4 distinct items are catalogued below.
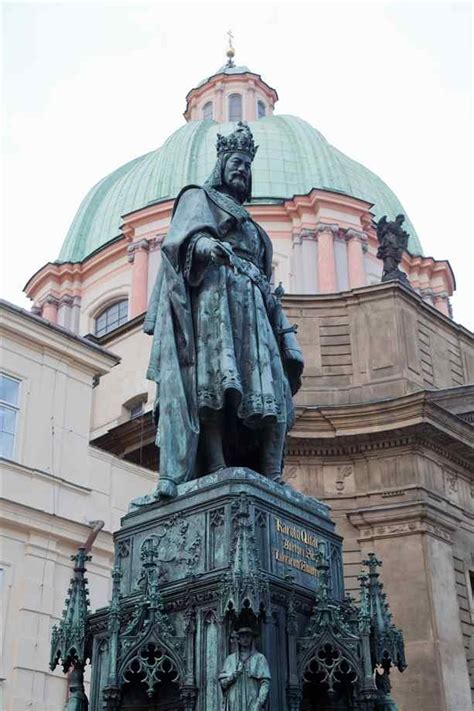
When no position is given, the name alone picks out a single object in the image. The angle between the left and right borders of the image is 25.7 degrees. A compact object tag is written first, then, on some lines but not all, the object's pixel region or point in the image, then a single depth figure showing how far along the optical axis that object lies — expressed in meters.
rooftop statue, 27.55
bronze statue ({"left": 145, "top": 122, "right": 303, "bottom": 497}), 6.71
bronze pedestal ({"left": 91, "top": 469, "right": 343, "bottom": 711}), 5.58
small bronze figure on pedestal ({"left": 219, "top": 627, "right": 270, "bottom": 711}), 5.32
